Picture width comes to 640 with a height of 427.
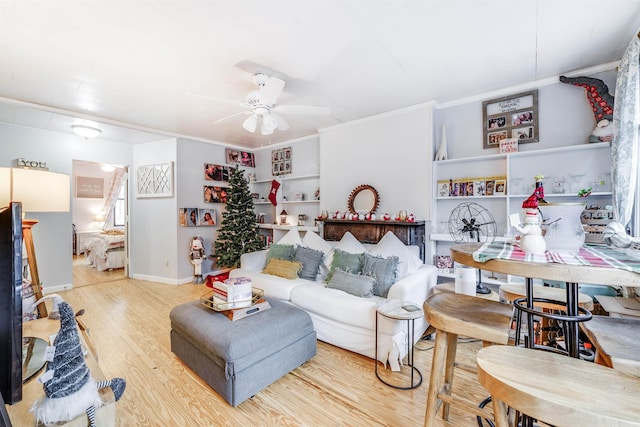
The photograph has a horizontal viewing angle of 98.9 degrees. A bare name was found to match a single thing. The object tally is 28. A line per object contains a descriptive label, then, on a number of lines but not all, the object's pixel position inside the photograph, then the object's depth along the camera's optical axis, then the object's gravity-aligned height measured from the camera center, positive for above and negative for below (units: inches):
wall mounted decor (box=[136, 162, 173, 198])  187.6 +24.4
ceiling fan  101.4 +45.2
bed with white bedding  221.6 -30.8
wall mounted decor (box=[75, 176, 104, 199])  293.0 +30.5
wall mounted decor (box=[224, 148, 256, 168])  216.9 +46.7
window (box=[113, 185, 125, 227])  321.7 +3.4
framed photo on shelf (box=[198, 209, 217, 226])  198.1 -1.9
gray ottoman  70.6 -37.4
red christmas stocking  212.8 +18.0
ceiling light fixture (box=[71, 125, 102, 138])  157.4 +49.7
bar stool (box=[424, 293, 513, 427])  43.7 -18.0
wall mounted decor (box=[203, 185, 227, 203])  203.0 +15.7
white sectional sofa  87.7 -31.6
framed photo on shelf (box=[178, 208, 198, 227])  187.6 -1.7
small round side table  78.7 -29.6
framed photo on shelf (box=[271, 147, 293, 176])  209.5 +41.2
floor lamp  76.8 +6.6
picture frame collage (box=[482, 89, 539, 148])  116.6 +41.9
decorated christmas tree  190.4 -9.7
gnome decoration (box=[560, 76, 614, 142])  98.0 +38.9
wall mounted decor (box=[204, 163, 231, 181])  202.8 +32.3
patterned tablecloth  31.9 -5.9
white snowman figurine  39.3 -3.1
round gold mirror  153.6 +8.1
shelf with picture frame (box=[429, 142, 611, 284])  104.1 +15.2
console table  133.0 -8.7
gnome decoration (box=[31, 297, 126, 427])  36.2 -23.2
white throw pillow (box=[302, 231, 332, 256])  131.9 -14.4
